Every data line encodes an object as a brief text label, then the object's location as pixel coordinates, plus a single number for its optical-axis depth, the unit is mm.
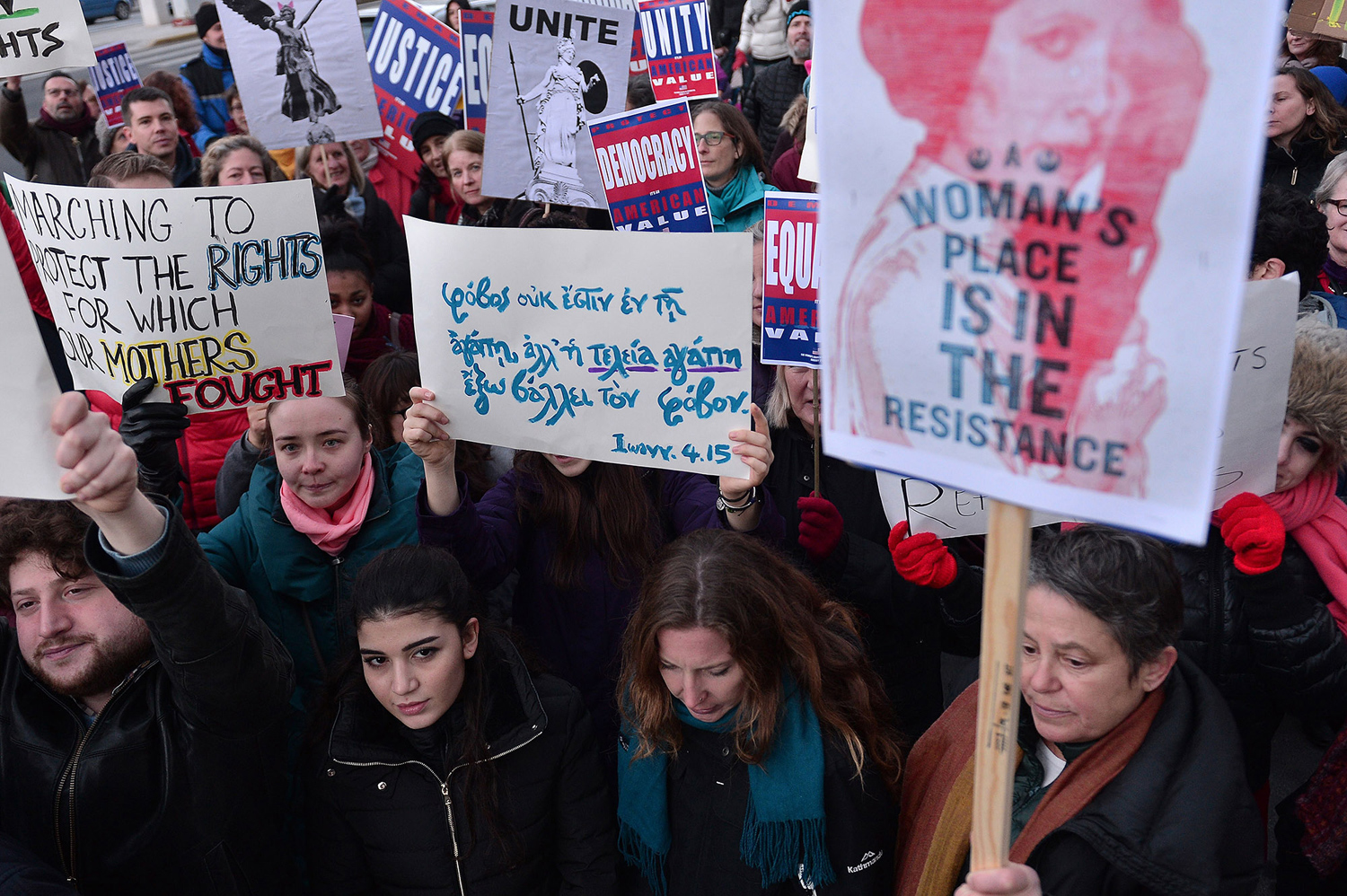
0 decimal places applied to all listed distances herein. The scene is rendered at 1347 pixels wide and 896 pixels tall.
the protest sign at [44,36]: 4609
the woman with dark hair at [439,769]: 2379
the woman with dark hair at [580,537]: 2809
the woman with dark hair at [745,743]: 2211
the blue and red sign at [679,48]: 6277
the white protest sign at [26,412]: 1773
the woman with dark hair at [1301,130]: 4766
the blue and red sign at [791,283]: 3168
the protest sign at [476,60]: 5918
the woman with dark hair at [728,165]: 5891
